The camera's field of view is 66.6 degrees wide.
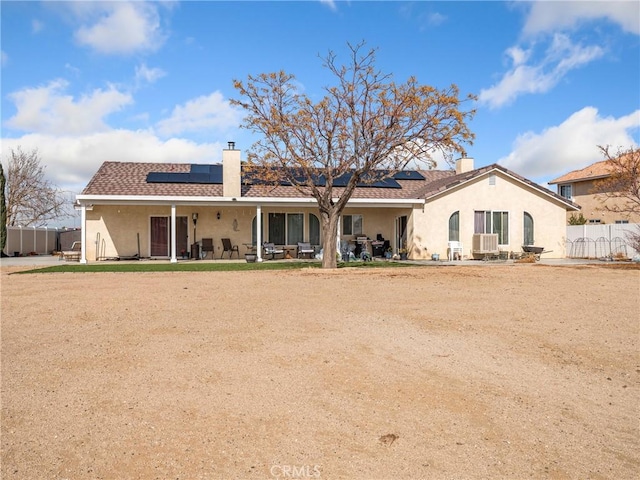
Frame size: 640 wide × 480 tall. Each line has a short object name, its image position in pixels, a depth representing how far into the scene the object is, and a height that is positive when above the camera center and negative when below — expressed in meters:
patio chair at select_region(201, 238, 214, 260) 22.21 -0.03
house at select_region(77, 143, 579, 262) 21.66 +1.43
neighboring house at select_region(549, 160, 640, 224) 32.66 +4.05
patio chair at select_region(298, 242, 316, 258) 21.97 -0.19
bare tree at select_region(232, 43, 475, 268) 16.06 +3.86
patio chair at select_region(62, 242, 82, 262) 20.77 -0.39
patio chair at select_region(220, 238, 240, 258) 22.17 -0.08
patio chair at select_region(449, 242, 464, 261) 21.89 -0.26
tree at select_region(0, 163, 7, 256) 23.42 +1.27
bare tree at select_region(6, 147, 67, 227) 34.34 +3.69
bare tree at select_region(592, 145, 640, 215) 20.82 +3.21
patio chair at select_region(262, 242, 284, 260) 21.53 -0.22
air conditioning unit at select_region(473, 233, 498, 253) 21.64 +0.05
